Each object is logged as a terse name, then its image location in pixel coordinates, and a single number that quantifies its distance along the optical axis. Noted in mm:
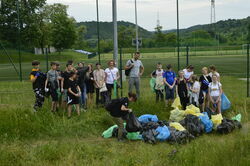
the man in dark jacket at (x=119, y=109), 7387
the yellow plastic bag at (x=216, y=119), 8138
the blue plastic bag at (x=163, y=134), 7324
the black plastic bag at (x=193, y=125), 7754
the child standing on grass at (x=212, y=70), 9922
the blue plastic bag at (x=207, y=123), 7997
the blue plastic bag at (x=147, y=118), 8441
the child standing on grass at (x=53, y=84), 9430
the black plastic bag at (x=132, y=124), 7535
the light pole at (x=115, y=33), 13703
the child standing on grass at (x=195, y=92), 9773
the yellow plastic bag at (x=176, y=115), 8680
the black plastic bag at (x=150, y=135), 7244
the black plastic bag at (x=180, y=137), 7141
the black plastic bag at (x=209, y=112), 9477
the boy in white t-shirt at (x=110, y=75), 10648
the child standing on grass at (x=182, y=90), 9948
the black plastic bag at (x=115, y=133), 7756
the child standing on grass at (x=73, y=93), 9000
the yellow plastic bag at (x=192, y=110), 8592
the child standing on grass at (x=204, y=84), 9781
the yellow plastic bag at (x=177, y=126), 7574
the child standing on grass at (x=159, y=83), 10688
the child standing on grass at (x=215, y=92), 9477
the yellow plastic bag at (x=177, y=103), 9881
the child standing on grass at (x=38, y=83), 9297
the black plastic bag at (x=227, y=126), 7898
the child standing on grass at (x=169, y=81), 10312
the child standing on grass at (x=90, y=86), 10453
